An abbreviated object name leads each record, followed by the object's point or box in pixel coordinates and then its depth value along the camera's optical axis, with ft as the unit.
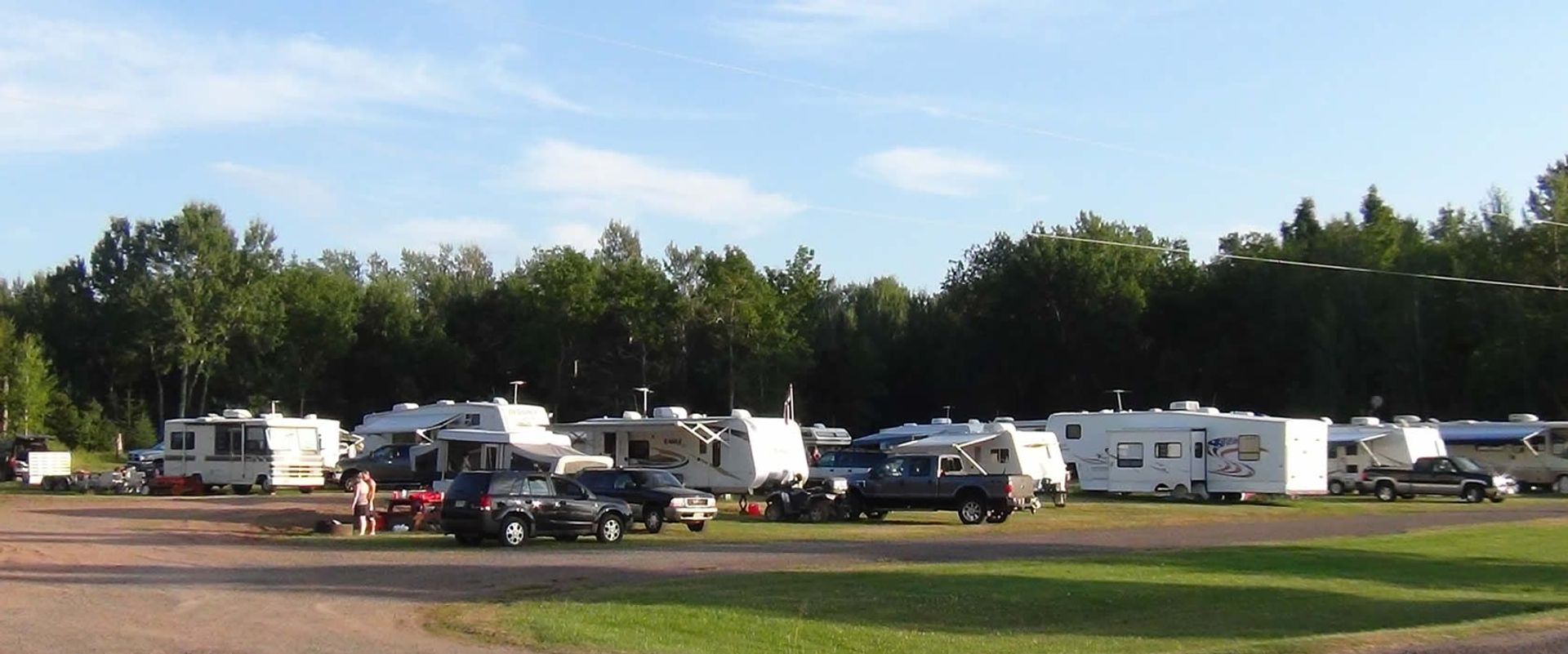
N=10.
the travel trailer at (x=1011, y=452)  142.31
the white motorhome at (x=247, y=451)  159.12
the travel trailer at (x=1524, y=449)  174.50
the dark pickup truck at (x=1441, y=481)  159.33
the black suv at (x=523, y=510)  94.79
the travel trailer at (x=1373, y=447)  168.04
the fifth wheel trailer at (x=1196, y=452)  148.25
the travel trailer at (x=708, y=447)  140.15
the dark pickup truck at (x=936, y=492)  119.34
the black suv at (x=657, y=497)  109.09
